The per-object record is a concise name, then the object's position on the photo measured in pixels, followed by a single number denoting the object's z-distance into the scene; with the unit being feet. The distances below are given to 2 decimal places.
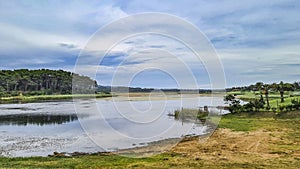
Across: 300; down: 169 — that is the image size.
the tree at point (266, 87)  107.33
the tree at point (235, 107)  89.16
